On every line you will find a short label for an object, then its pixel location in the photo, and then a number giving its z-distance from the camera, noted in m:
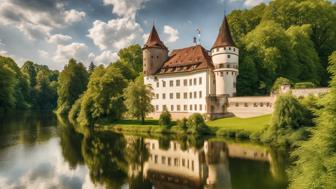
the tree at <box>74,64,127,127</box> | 50.41
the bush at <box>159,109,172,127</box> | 44.42
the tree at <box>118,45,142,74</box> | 81.81
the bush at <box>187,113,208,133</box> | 39.69
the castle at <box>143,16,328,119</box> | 47.00
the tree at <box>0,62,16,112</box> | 70.13
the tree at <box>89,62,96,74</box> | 117.32
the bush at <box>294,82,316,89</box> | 40.82
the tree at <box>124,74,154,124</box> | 46.34
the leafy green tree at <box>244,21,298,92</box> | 50.28
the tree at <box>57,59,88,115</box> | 86.00
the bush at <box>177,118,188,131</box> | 41.45
